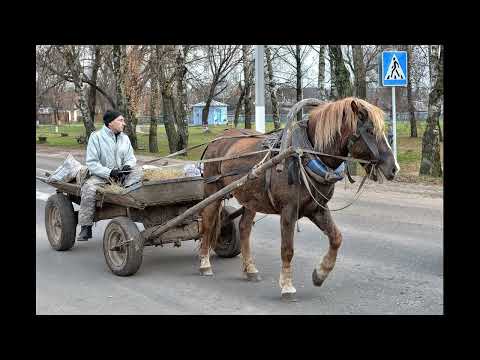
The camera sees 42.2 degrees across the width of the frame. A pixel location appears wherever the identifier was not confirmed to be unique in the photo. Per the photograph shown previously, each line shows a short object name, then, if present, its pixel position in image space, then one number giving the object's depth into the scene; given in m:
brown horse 5.73
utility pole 14.68
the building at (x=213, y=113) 84.14
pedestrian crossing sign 13.93
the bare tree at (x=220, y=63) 41.12
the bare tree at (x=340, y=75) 17.16
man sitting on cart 7.85
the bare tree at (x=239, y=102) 44.37
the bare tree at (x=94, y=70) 33.97
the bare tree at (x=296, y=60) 37.47
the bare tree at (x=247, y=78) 33.76
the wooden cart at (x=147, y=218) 7.23
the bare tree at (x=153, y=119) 29.67
